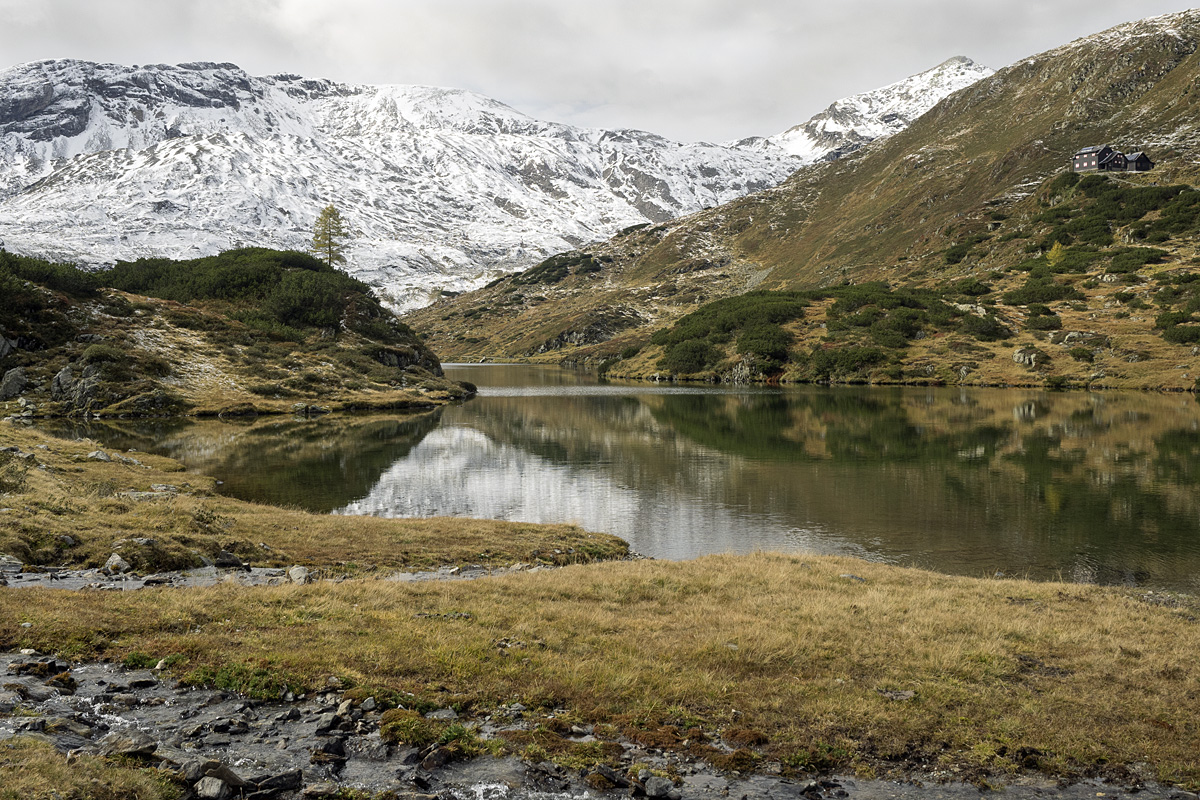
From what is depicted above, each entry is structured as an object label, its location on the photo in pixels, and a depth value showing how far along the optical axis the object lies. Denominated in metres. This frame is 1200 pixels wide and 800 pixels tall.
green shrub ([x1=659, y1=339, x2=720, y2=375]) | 169.90
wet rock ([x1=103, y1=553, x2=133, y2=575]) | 20.51
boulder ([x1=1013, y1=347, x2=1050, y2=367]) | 126.25
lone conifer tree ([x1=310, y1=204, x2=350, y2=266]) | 175.60
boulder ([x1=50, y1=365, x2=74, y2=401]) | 80.88
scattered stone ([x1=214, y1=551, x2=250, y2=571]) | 23.19
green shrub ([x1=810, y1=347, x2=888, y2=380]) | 144.12
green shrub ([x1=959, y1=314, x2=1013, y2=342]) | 142.38
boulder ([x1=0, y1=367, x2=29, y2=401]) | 79.38
